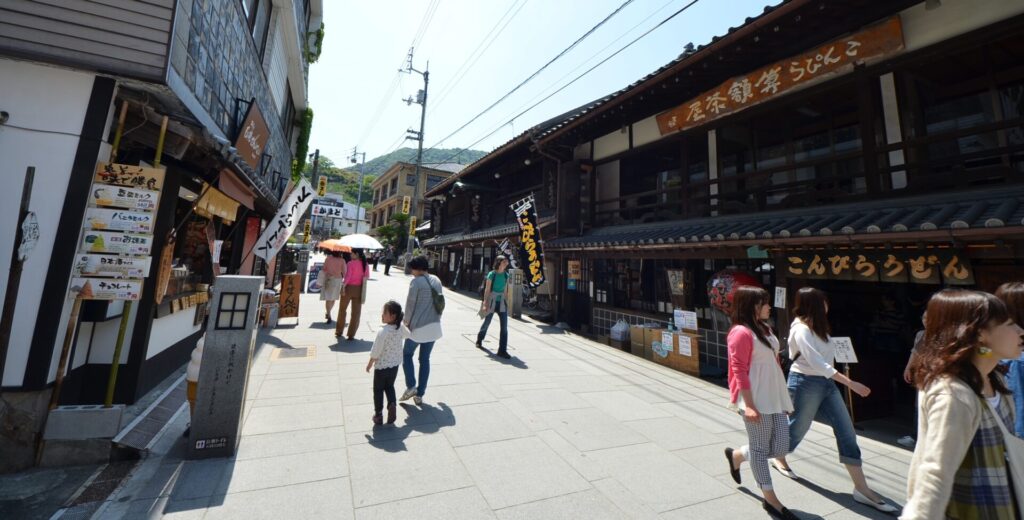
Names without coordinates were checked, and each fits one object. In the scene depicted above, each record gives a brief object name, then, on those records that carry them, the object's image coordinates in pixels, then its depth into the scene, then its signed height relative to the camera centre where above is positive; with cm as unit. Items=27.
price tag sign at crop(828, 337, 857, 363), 424 -56
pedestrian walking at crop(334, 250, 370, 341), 828 -28
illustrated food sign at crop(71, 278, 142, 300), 352 -17
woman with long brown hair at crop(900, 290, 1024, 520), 167 -52
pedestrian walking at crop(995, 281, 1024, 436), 263 -8
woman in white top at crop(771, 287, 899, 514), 338 -78
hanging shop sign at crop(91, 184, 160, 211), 361 +73
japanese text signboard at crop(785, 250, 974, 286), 456 +53
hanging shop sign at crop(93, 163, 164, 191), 363 +95
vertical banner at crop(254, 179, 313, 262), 733 +108
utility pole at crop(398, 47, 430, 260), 2675 +1357
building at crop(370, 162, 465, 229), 4341 +1232
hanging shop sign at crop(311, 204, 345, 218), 1948 +370
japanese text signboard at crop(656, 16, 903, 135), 574 +408
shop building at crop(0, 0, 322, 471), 336 +128
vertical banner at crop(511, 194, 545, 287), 1138 +144
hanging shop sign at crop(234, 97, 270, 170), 703 +289
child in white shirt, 443 -93
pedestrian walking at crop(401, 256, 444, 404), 509 -50
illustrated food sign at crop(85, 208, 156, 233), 358 +50
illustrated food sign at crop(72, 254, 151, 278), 352 +5
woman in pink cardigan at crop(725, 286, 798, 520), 316 -75
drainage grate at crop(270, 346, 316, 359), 684 -141
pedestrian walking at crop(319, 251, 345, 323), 942 +12
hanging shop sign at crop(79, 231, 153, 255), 356 +28
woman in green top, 798 -15
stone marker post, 354 -90
